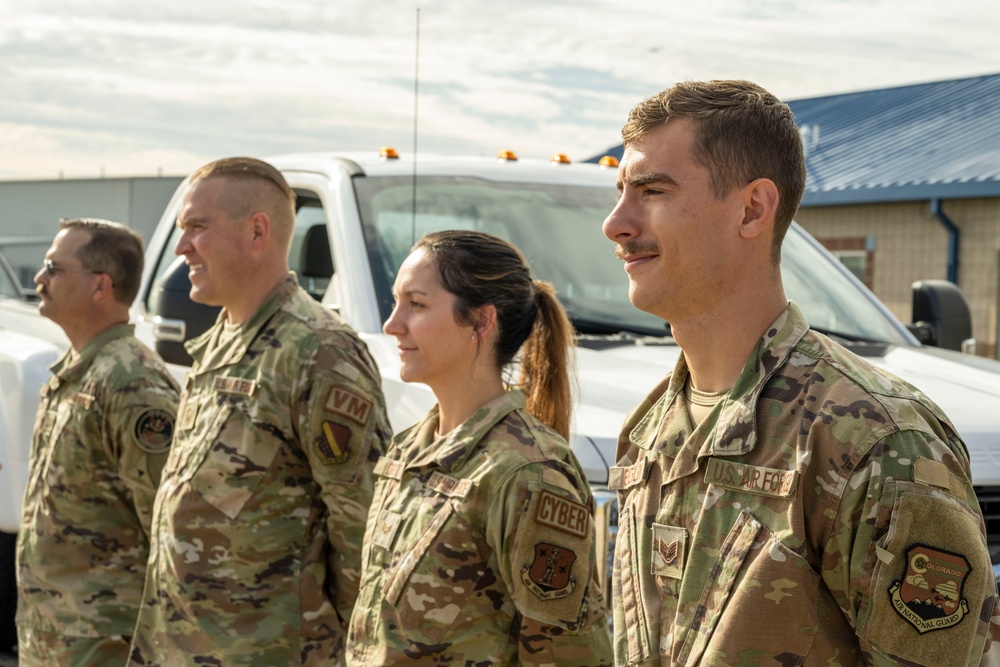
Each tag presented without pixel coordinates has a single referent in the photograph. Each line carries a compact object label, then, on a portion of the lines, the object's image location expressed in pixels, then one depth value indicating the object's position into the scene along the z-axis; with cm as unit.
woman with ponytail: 260
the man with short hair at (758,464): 165
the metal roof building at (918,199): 1658
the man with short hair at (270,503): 330
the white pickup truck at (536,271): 405
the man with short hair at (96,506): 407
